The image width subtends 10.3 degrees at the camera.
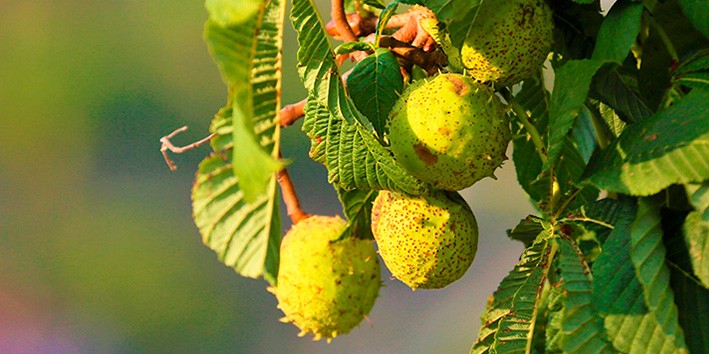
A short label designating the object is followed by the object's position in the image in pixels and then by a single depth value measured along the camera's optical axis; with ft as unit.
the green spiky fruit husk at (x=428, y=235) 5.10
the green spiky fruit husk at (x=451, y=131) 4.96
